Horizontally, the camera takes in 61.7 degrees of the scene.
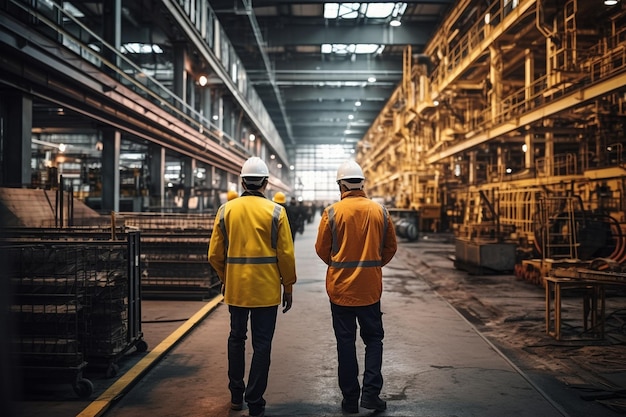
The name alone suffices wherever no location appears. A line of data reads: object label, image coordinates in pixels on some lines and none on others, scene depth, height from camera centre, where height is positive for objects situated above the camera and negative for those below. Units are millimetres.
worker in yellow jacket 3971 -505
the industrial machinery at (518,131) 12469 +2898
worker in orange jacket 4086 -579
